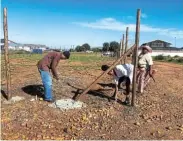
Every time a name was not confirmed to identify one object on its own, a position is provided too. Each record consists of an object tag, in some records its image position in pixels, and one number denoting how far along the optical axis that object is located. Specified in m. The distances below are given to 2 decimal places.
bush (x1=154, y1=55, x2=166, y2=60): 24.19
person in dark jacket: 4.17
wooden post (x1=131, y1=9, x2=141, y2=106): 4.09
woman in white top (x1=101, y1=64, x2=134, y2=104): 4.40
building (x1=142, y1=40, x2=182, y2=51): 42.25
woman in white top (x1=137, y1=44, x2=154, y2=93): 5.00
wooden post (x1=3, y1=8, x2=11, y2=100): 4.09
